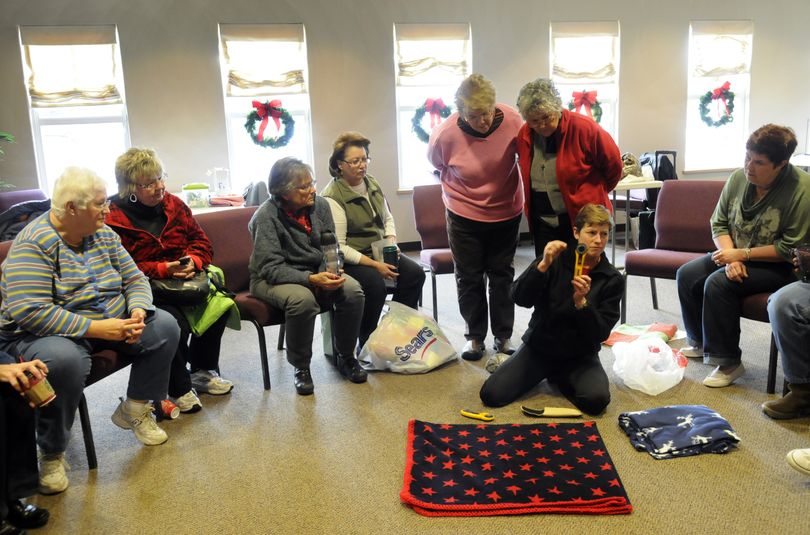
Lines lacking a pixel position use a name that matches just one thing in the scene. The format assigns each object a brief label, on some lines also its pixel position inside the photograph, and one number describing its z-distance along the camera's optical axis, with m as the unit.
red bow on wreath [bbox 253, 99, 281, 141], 6.11
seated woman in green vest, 3.32
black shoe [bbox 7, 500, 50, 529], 2.10
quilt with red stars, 2.12
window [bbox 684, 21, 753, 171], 7.09
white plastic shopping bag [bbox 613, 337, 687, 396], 2.96
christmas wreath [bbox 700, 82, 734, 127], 7.21
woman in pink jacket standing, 3.23
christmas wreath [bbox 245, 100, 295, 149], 6.10
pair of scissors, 2.73
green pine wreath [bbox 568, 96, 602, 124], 6.86
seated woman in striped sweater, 2.27
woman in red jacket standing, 2.95
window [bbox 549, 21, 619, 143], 6.74
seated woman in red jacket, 2.78
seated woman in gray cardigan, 3.04
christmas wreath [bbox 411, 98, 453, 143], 6.54
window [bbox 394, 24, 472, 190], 6.38
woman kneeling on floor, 2.71
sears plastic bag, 3.28
